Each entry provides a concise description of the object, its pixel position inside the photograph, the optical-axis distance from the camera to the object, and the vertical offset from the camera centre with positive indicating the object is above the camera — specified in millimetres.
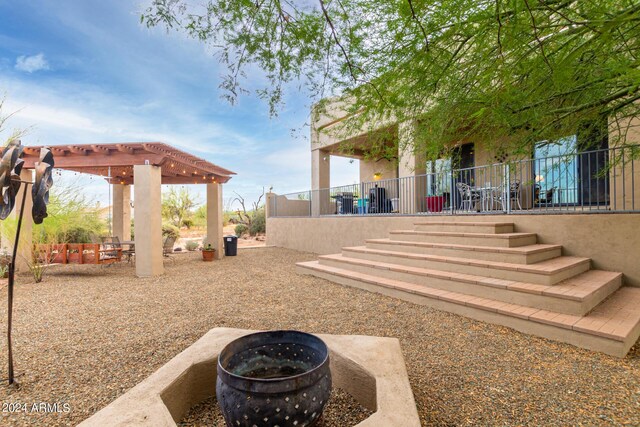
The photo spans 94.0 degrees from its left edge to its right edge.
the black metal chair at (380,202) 10530 +422
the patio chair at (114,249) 8078 -877
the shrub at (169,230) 13887 -628
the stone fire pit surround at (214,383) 1577 -1089
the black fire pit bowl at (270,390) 1445 -919
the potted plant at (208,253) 10180 -1279
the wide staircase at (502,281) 3387 -1069
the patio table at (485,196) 7904 +450
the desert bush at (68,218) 8180 -8
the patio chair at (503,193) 7781 +521
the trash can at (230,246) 11148 -1132
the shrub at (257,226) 19297 -697
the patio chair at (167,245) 11367 -1081
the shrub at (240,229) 19500 -900
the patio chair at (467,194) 8148 +490
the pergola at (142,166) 7527 +1439
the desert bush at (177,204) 23000 +975
